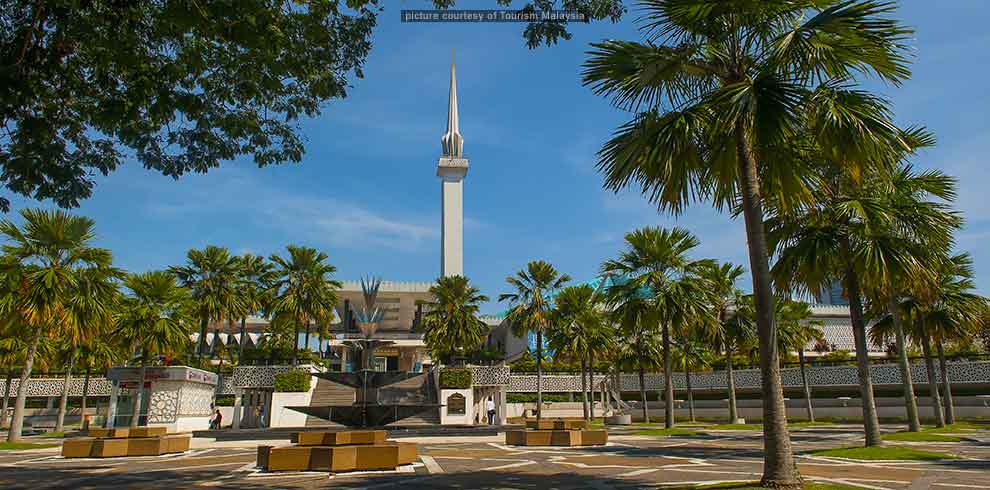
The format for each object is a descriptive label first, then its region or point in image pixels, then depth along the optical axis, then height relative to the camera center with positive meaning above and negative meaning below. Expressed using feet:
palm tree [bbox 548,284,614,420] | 133.69 +10.59
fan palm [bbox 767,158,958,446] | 51.62 +11.79
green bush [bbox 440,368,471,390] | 137.80 +0.32
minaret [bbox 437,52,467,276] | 267.18 +75.72
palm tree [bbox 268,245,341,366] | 141.59 +20.11
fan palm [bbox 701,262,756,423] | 116.06 +11.37
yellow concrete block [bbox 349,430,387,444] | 48.93 -4.16
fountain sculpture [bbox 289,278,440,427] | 57.77 -1.24
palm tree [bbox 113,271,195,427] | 105.60 +10.11
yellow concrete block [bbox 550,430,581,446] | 68.90 -6.02
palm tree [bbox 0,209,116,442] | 74.79 +12.47
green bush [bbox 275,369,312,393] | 132.46 -0.06
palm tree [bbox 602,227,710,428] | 94.22 +14.86
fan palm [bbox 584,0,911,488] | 31.40 +13.81
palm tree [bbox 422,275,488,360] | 142.72 +13.20
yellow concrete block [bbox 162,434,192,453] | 66.53 -6.35
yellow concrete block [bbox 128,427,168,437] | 64.75 -5.02
